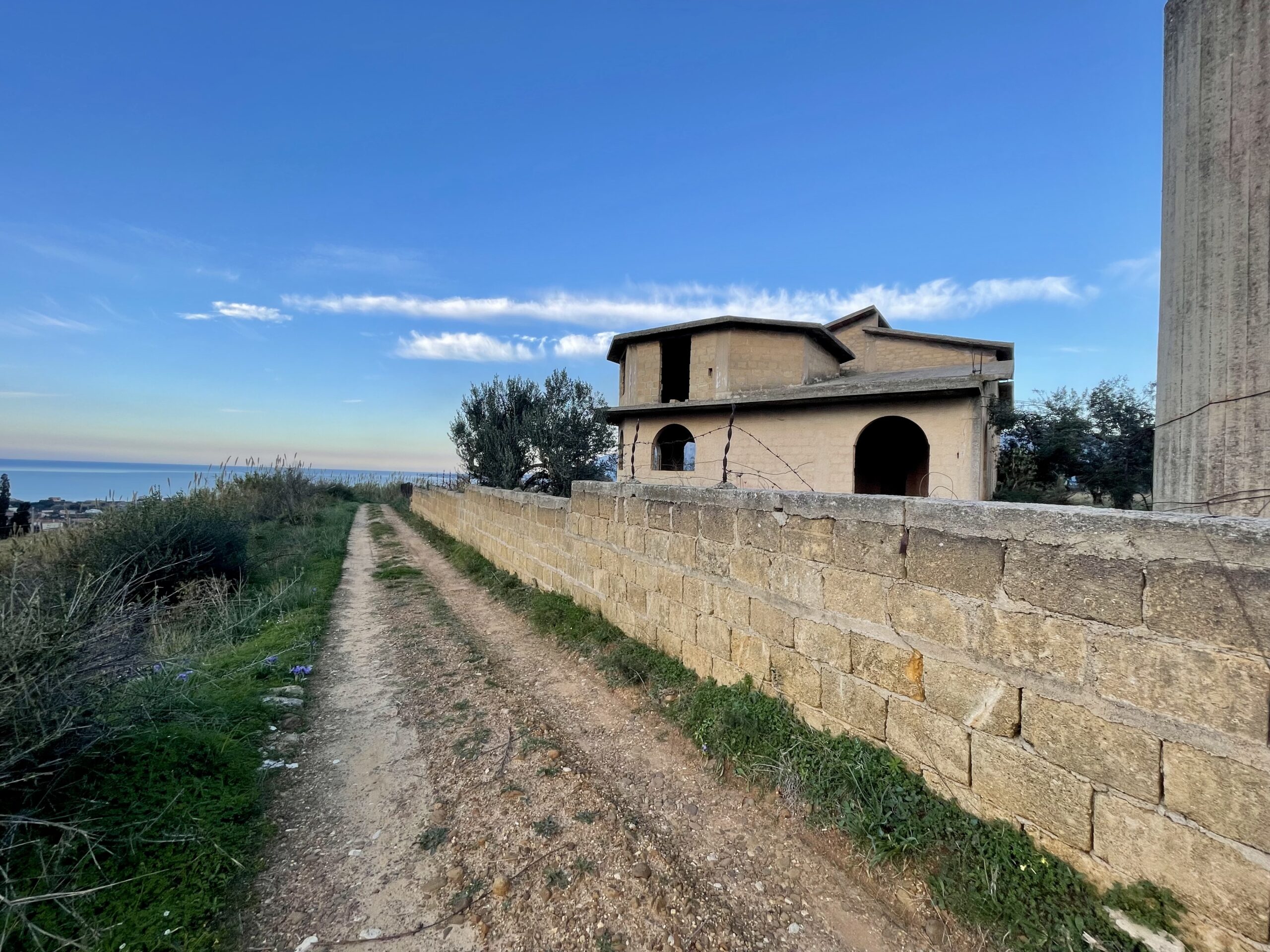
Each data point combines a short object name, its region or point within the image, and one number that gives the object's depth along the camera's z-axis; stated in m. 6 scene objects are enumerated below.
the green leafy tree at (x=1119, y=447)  12.19
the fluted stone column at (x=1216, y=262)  2.95
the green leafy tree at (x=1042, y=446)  13.13
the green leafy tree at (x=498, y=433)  15.80
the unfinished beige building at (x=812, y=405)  9.34
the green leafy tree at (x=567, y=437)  15.67
